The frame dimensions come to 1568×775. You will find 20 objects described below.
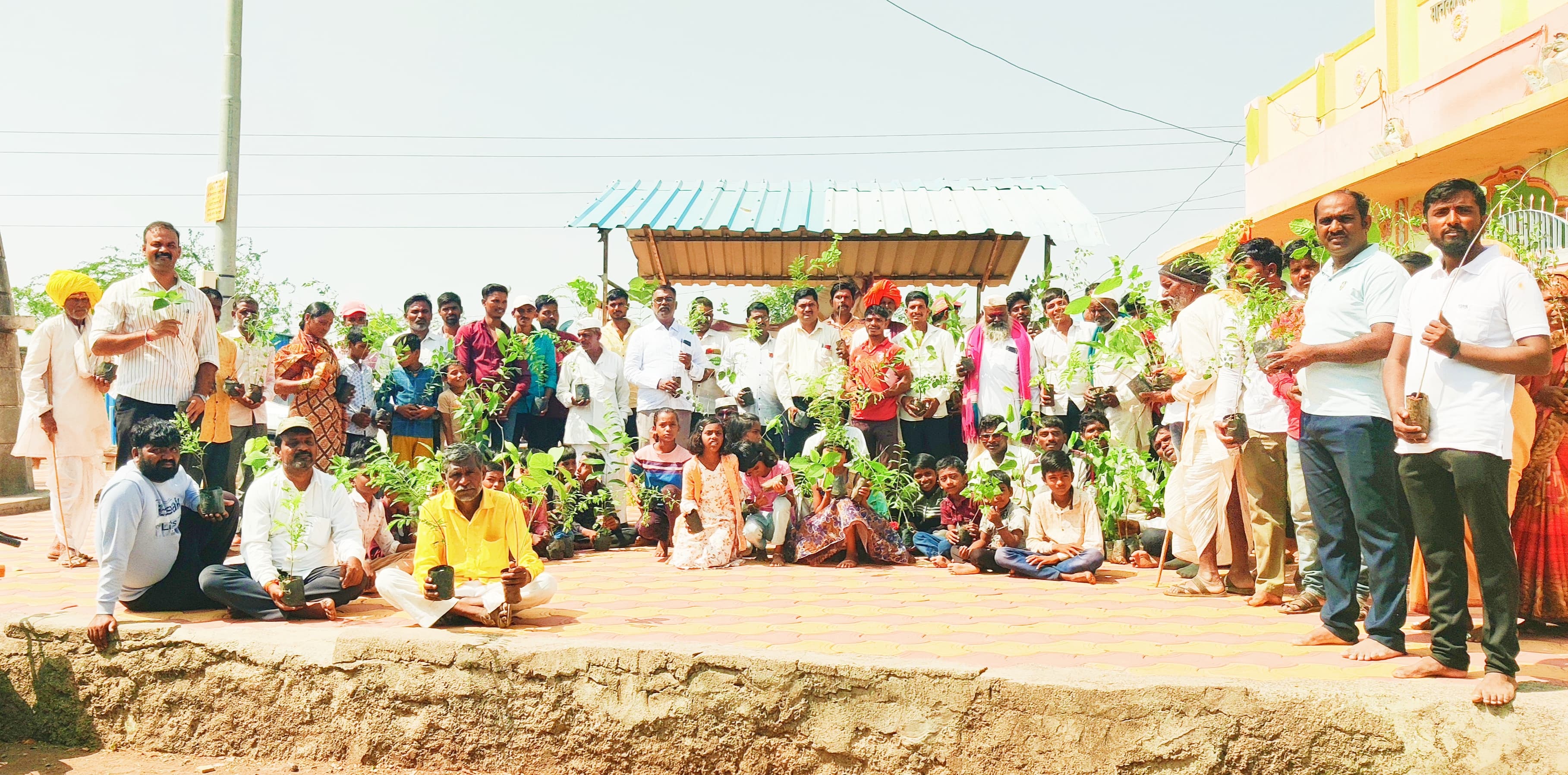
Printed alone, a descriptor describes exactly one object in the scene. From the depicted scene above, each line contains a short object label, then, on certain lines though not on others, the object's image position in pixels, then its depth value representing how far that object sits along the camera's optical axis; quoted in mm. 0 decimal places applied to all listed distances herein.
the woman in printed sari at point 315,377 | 7273
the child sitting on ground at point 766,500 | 6934
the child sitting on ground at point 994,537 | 6469
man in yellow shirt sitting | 4762
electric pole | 8469
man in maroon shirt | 7910
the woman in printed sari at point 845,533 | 6859
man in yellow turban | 6707
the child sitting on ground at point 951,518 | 6855
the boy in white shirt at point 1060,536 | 6195
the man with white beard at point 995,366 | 8008
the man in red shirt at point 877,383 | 7652
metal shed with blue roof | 9961
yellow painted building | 9398
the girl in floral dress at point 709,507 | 6688
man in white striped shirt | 5977
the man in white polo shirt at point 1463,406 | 3494
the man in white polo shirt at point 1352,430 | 3998
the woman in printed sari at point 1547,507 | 4246
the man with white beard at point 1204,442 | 5293
